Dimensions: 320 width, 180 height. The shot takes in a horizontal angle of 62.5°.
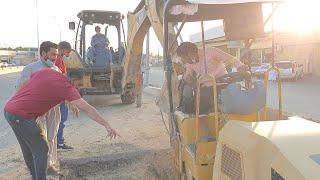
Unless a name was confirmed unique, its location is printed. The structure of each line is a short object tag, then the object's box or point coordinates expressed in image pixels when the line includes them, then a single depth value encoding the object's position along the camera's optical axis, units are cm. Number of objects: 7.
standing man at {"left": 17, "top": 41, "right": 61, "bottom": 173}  325
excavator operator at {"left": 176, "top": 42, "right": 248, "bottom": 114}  272
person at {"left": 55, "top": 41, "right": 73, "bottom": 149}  456
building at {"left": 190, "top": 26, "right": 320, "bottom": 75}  2072
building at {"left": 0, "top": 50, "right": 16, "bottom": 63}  5713
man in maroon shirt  259
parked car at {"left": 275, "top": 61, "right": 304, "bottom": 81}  1775
